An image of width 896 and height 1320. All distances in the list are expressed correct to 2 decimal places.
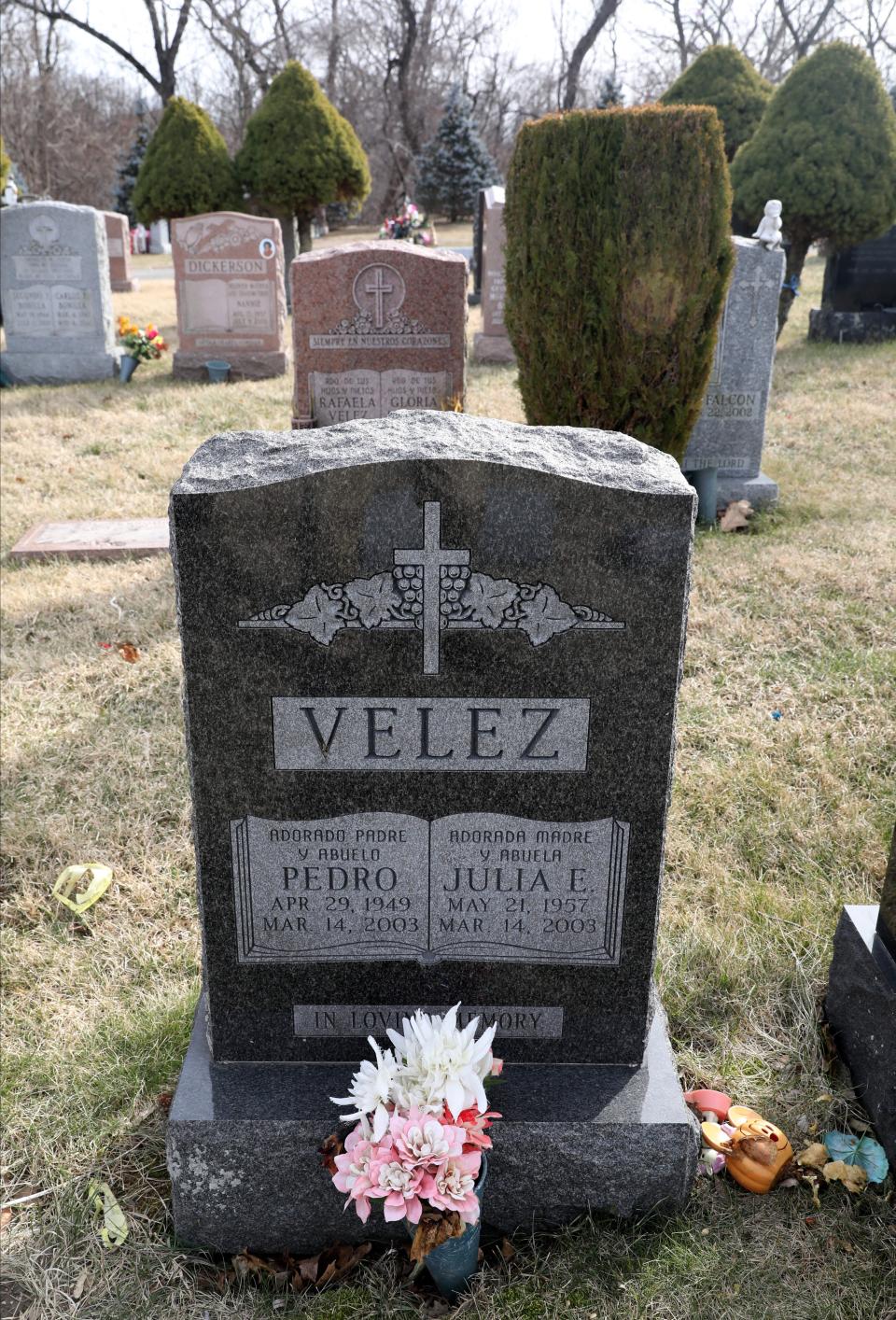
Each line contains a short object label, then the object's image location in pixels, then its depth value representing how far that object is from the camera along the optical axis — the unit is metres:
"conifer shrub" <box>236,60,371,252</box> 14.88
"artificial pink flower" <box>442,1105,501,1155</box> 1.93
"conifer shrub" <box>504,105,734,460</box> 5.46
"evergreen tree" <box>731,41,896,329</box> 11.54
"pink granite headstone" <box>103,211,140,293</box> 19.17
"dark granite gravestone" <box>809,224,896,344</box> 12.22
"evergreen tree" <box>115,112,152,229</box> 34.88
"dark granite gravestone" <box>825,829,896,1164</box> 2.41
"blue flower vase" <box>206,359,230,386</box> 11.30
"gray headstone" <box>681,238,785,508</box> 6.69
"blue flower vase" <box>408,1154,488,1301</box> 2.06
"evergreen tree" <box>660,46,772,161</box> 15.47
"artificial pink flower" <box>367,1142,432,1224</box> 1.84
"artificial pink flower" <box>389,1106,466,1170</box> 1.86
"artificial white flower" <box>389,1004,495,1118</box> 1.94
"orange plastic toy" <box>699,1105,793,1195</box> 2.29
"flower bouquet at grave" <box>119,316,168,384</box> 11.36
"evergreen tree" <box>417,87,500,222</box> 31.52
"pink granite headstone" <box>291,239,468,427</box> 6.09
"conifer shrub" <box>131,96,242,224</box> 15.10
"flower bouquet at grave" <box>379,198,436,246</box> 15.74
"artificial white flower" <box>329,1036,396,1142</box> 1.94
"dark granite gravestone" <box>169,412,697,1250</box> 1.94
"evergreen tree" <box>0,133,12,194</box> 11.80
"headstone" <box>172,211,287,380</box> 11.01
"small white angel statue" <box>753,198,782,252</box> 6.57
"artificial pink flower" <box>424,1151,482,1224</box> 1.86
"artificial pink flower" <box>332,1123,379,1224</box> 1.88
